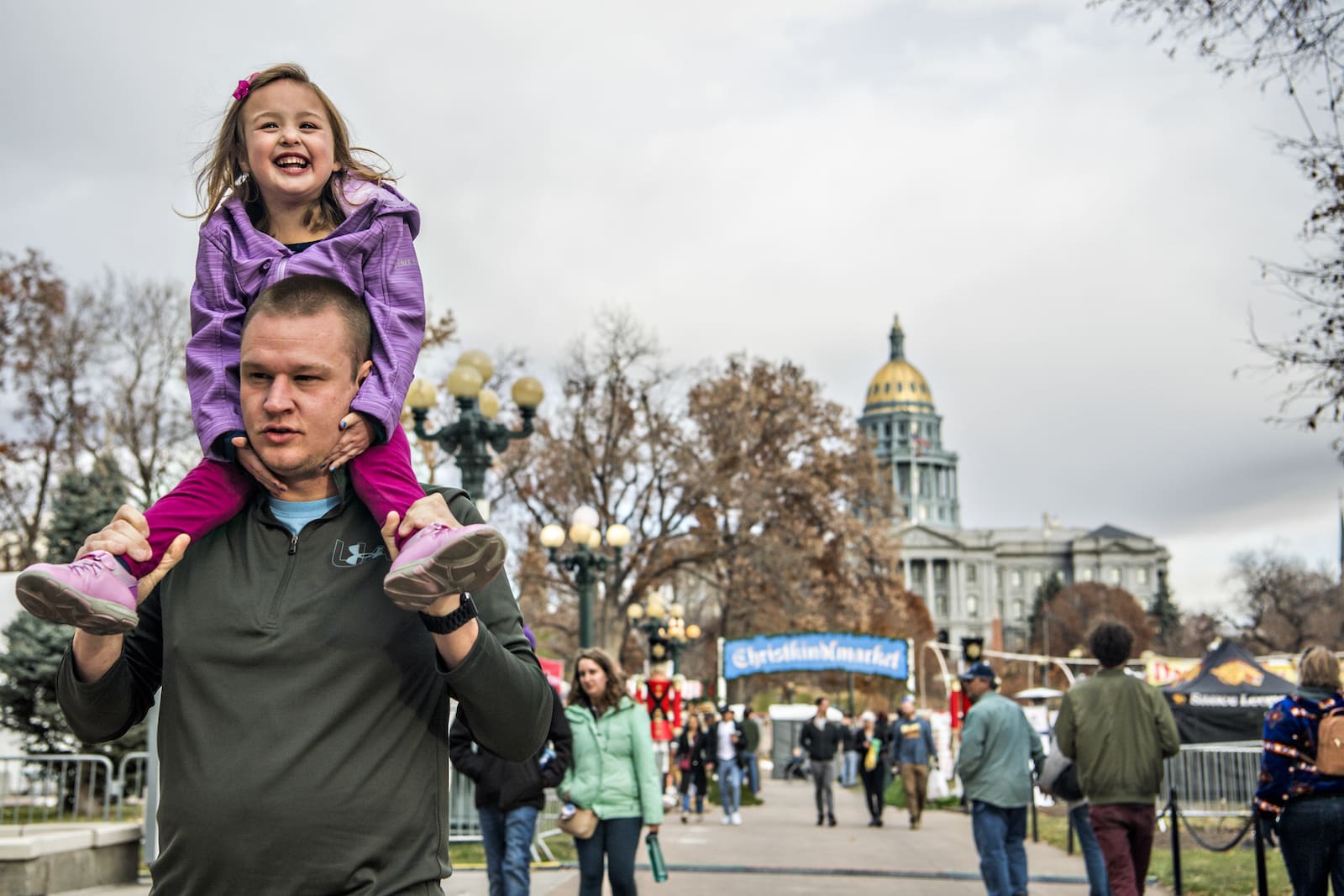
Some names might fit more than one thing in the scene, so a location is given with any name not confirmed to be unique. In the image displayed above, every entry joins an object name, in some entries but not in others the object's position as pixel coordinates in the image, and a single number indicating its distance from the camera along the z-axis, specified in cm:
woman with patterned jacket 654
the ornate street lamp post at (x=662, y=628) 2505
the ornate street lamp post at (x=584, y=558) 1925
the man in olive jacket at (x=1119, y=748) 793
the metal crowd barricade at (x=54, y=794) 1363
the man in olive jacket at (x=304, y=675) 211
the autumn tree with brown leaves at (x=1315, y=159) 870
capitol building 14675
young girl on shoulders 221
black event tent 2044
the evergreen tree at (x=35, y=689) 1806
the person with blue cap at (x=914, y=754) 2075
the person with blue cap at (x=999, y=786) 968
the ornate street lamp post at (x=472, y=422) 1430
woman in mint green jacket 773
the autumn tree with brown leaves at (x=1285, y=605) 7538
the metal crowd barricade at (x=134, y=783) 1536
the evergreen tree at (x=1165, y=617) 11889
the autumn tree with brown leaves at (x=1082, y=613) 10725
